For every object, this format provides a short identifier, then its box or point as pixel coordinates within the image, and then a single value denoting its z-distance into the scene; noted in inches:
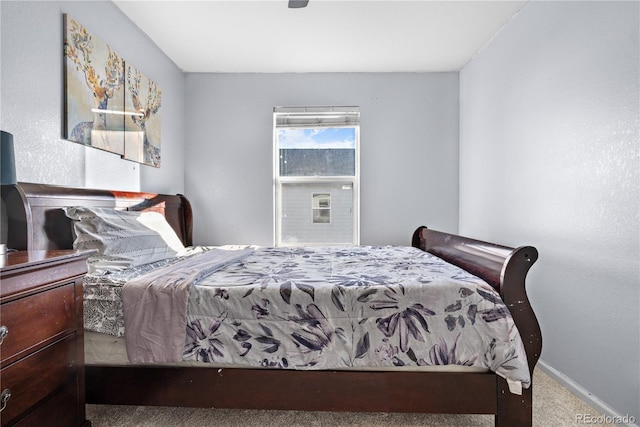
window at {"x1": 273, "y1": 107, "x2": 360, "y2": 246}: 135.0
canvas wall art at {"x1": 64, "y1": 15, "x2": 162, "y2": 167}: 72.3
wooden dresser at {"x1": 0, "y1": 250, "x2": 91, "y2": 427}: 38.2
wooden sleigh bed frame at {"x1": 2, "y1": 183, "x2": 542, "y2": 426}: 50.4
